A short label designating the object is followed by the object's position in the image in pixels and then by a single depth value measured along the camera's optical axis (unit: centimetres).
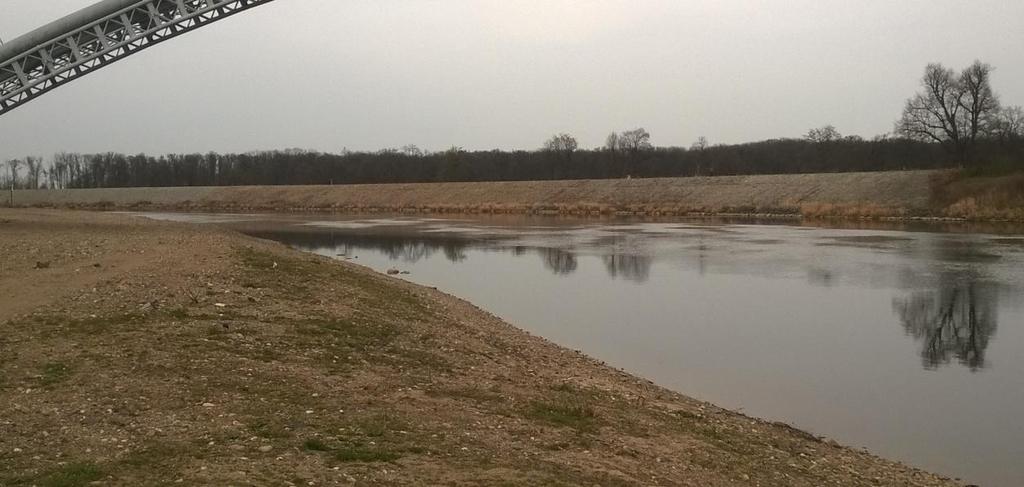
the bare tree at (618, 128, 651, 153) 14900
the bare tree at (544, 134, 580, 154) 15202
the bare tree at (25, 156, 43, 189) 17538
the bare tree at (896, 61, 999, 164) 6875
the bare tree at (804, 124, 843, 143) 12850
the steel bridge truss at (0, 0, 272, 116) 3716
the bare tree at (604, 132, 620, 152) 15188
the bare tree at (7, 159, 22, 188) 15550
